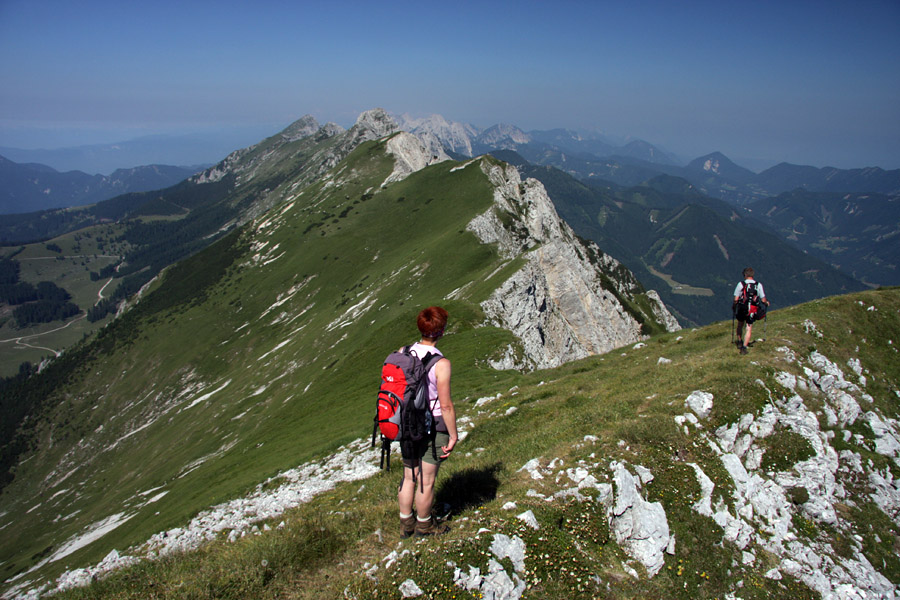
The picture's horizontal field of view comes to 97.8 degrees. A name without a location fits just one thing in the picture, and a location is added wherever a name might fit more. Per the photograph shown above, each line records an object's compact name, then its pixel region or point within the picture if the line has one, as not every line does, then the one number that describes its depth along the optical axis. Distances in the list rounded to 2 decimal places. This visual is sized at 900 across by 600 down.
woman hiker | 7.66
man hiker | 17.78
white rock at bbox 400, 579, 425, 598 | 6.68
